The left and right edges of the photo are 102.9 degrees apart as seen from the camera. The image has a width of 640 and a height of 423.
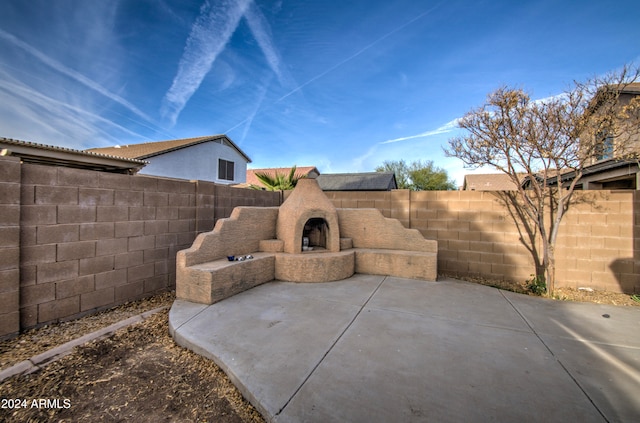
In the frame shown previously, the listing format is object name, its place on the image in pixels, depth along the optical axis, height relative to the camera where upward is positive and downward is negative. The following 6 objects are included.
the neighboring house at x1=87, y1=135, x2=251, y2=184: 14.62 +3.47
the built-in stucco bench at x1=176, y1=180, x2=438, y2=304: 4.15 -0.73
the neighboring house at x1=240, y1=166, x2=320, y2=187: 27.50 +4.55
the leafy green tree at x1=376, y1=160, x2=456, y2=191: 25.94 +3.81
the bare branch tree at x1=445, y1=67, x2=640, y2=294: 4.34 +1.44
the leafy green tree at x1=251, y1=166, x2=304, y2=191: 9.76 +1.14
